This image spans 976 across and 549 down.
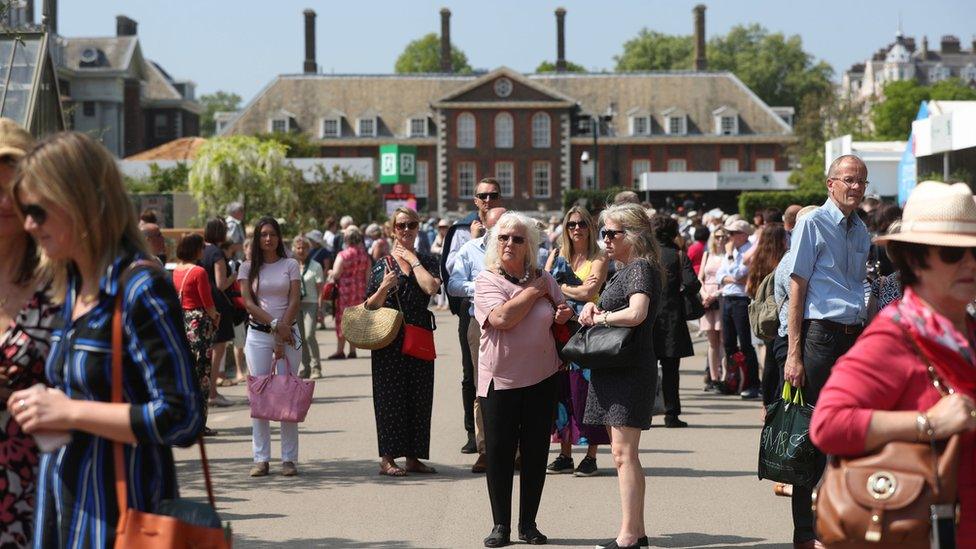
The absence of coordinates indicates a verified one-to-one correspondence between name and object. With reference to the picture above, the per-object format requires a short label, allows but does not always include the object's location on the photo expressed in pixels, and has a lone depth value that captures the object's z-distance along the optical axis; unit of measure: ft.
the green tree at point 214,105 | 511.48
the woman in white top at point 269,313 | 34.37
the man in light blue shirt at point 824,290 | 24.91
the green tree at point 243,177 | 126.93
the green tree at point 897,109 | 295.69
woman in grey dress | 24.64
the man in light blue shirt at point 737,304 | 48.83
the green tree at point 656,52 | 389.58
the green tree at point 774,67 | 390.21
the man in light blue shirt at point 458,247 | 35.42
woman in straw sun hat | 11.35
